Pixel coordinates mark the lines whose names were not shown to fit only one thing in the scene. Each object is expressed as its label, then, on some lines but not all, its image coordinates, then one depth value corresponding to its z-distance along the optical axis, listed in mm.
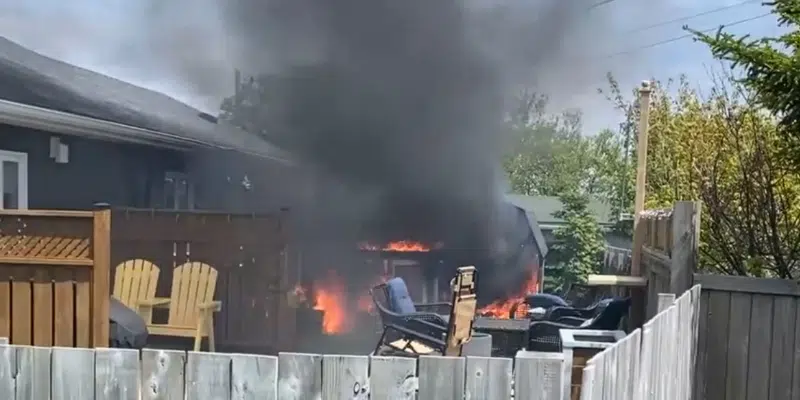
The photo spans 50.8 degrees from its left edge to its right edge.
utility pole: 6691
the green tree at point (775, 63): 4070
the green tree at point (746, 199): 5418
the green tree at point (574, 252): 16219
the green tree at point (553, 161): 25609
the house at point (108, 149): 7016
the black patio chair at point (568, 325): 5844
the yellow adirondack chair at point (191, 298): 6445
